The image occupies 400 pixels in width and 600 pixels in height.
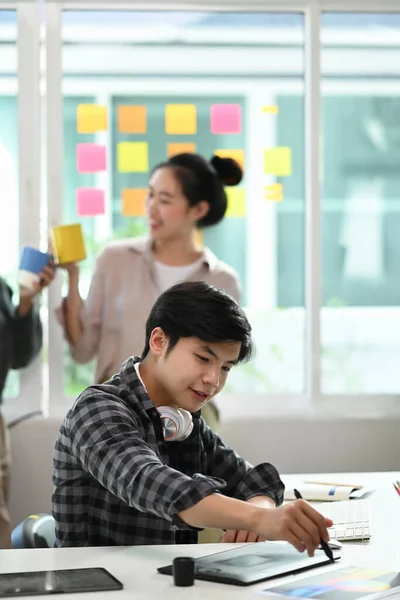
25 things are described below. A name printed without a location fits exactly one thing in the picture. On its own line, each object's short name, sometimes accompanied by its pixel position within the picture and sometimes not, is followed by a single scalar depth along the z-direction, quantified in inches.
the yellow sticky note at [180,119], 275.3
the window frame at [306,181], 269.5
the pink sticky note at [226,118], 277.6
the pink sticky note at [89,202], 273.4
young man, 110.6
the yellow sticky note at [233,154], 277.7
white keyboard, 128.6
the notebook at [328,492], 157.1
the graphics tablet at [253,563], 102.6
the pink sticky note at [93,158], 274.5
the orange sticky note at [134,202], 274.3
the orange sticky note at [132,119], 274.3
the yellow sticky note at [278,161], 280.6
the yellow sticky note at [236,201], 279.0
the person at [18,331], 253.8
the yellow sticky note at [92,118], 273.9
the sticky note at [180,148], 274.9
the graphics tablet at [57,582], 96.5
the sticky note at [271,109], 280.6
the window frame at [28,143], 267.7
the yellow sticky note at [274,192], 281.0
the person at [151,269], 252.1
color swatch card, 96.8
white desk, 97.5
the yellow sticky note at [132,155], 274.9
